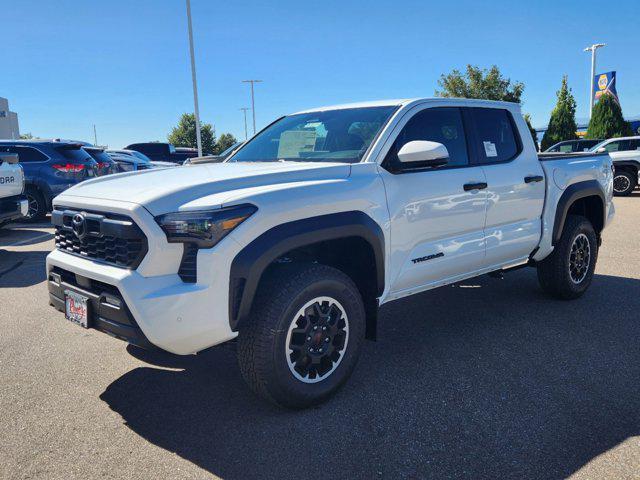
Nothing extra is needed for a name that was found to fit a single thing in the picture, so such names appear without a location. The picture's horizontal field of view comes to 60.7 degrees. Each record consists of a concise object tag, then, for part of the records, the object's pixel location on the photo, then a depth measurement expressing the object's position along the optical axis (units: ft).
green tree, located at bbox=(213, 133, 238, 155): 220.39
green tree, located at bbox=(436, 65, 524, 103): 117.19
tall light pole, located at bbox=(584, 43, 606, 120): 112.88
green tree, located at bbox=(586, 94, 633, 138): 84.74
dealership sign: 103.50
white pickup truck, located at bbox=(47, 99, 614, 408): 9.26
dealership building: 183.52
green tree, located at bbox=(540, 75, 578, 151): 95.96
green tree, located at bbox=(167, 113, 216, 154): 197.47
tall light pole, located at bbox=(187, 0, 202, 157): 80.68
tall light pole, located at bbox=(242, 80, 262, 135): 183.01
